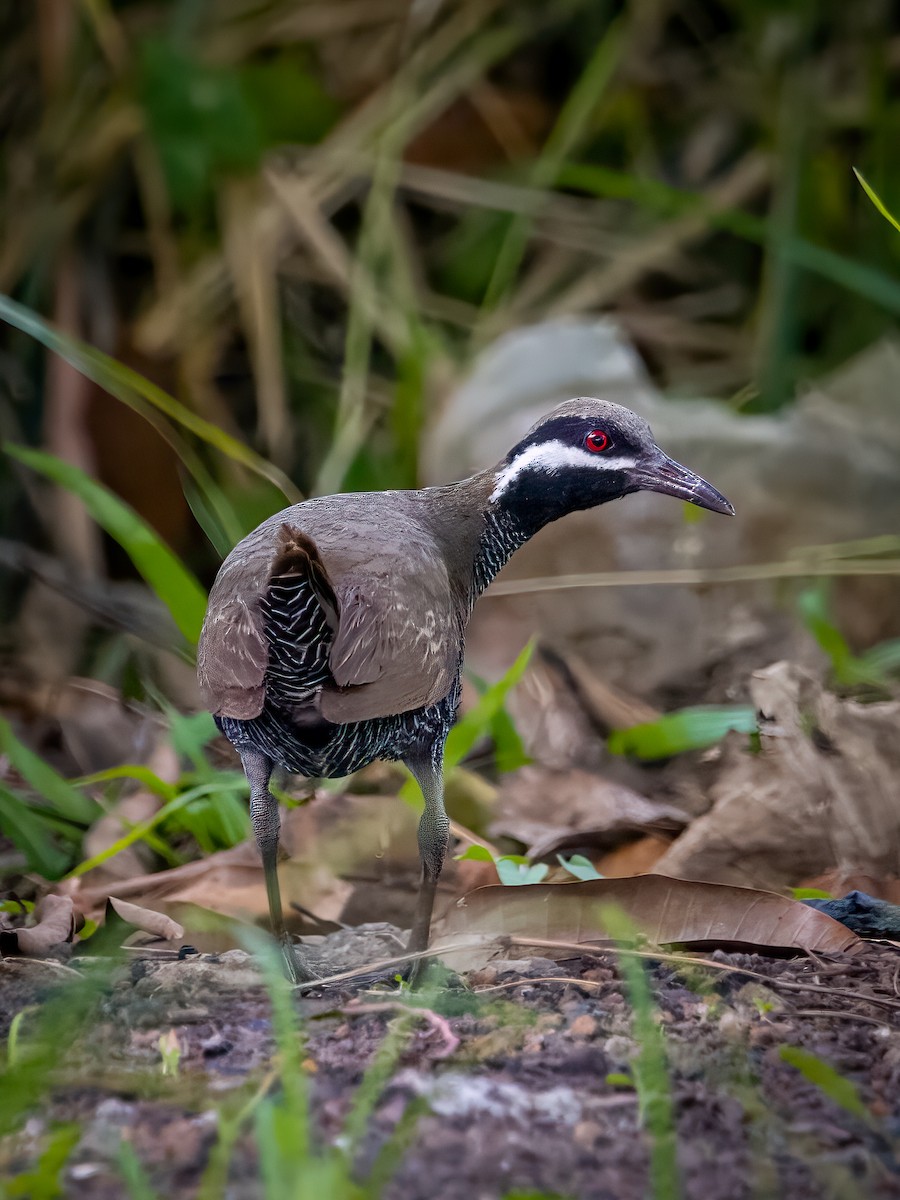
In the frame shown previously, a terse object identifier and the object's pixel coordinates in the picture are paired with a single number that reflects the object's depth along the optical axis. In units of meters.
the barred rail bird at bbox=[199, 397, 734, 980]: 5.82
